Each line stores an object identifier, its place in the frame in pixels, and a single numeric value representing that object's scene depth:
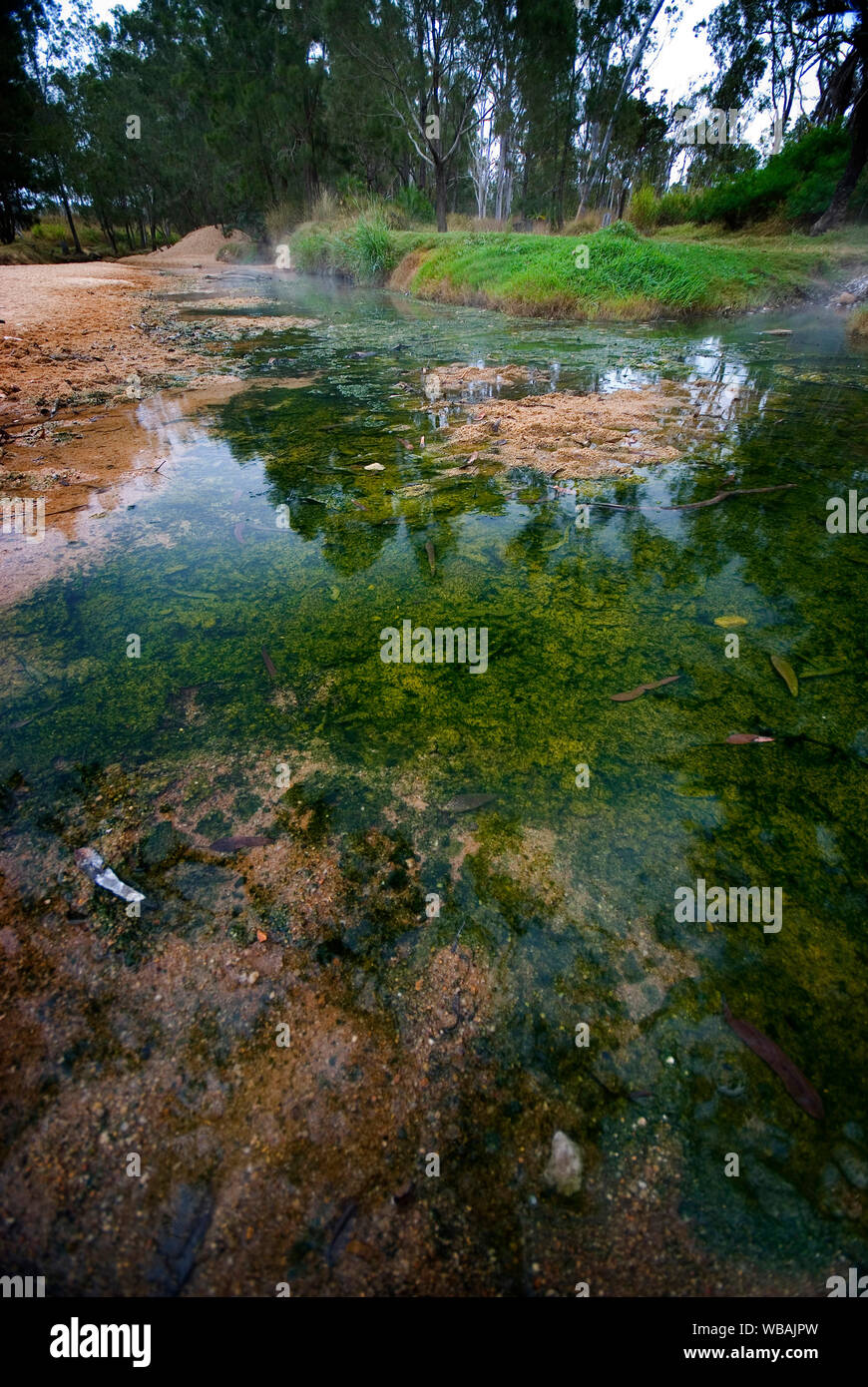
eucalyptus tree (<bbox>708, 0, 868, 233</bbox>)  11.22
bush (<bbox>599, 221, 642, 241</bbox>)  9.71
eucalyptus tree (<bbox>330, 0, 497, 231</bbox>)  14.50
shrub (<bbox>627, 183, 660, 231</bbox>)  14.00
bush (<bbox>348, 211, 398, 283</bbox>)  12.97
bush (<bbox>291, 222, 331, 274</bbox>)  15.48
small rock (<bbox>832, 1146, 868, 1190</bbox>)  0.96
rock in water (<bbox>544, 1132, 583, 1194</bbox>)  0.96
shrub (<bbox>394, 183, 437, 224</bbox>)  17.27
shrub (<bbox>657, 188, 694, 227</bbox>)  14.13
